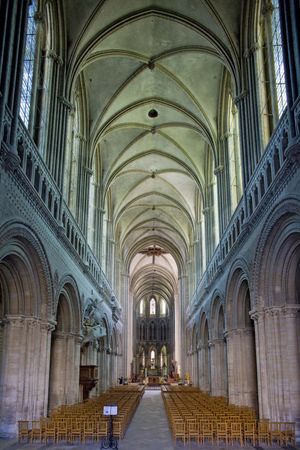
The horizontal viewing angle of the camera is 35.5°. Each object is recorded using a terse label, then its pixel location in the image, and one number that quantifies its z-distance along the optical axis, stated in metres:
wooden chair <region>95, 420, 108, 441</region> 13.84
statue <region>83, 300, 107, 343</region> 23.67
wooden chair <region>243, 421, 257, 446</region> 13.09
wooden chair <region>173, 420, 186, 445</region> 13.47
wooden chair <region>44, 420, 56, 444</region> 13.23
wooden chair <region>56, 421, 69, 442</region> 13.34
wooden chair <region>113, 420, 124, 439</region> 14.02
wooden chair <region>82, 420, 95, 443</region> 13.58
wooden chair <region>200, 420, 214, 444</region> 13.39
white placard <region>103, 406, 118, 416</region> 11.85
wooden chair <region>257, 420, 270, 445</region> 12.96
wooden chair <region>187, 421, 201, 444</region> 13.42
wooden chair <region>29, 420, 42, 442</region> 13.20
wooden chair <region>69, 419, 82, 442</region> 13.61
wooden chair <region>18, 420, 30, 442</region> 13.18
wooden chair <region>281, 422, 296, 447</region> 12.82
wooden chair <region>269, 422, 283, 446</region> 12.79
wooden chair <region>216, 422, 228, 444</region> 13.13
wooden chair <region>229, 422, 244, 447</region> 13.06
